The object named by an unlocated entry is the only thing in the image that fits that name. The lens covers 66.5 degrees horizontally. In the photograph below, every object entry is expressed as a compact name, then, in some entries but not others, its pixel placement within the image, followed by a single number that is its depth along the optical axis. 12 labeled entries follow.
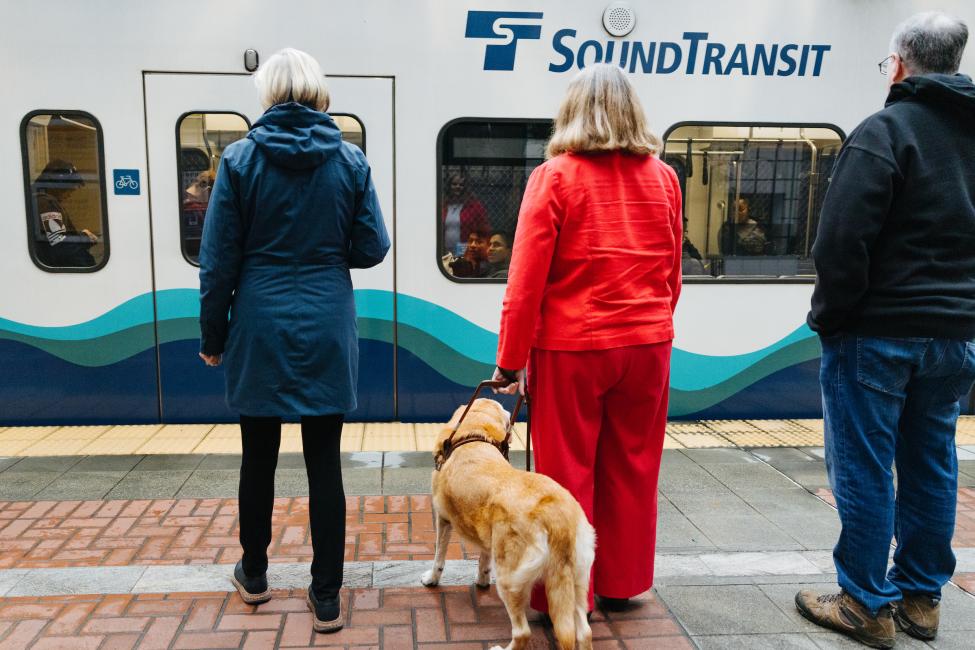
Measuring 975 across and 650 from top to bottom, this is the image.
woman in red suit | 2.57
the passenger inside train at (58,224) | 4.92
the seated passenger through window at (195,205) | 4.98
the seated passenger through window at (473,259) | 5.21
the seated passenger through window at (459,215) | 5.14
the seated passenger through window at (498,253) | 5.25
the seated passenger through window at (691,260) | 5.40
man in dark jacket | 2.45
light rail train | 4.82
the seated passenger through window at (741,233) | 5.42
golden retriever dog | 2.30
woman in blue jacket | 2.52
